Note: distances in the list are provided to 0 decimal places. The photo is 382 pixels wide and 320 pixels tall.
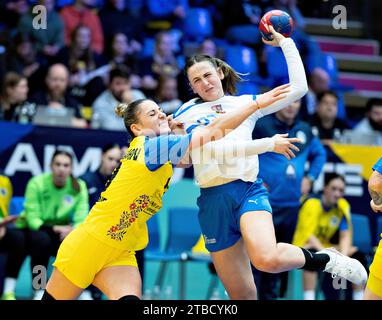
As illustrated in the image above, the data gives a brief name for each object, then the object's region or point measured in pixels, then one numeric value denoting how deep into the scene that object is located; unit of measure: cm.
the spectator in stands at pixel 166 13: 1445
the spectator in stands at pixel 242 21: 1469
